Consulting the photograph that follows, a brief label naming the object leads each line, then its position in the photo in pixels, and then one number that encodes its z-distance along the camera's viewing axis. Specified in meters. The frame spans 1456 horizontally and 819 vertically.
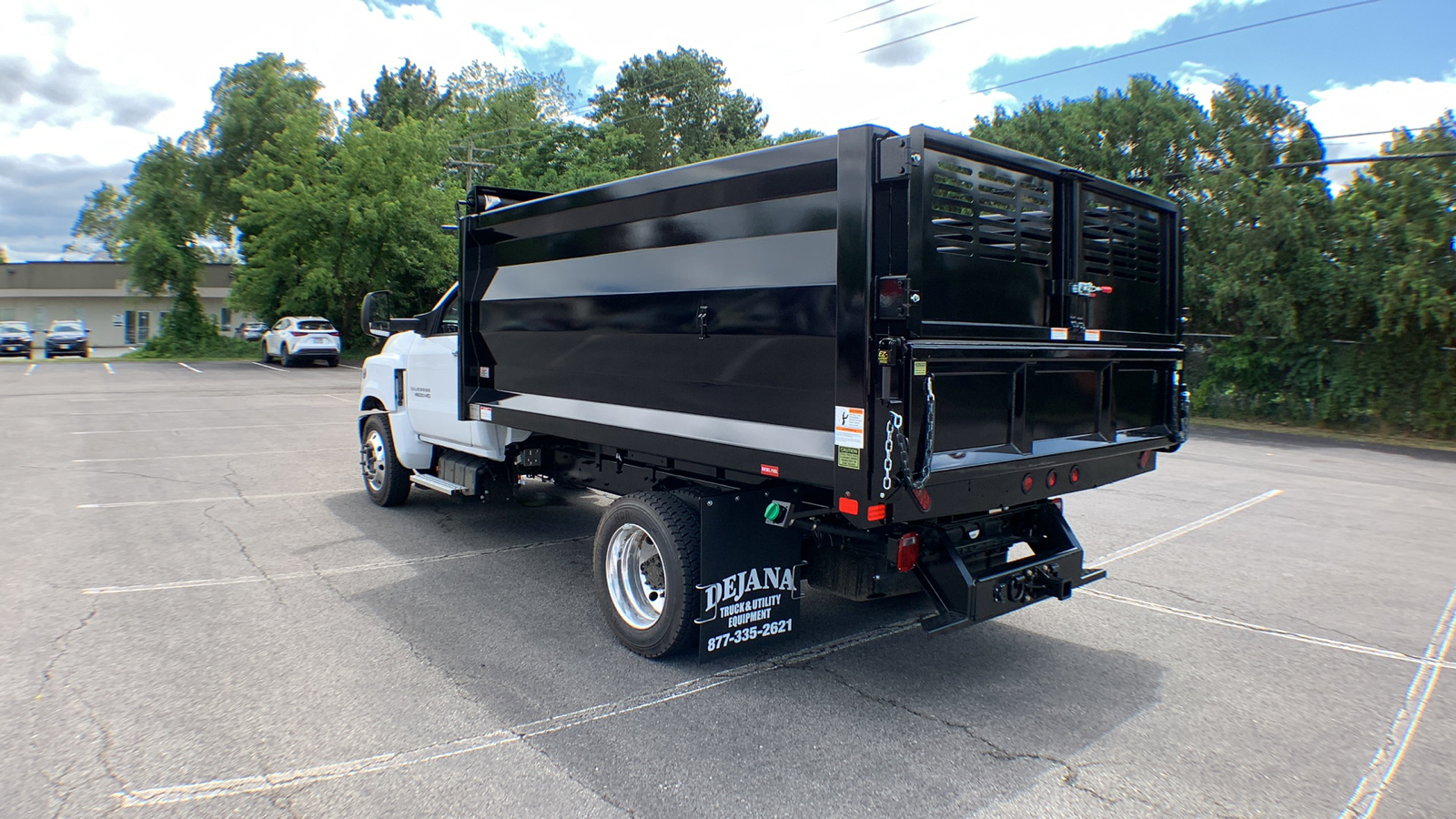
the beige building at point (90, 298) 56.78
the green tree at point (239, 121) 38.56
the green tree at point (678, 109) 61.69
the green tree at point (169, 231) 37.34
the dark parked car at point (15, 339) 38.56
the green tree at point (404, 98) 58.04
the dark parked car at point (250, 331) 52.83
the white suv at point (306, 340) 30.69
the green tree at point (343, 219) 32.38
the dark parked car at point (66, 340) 38.94
